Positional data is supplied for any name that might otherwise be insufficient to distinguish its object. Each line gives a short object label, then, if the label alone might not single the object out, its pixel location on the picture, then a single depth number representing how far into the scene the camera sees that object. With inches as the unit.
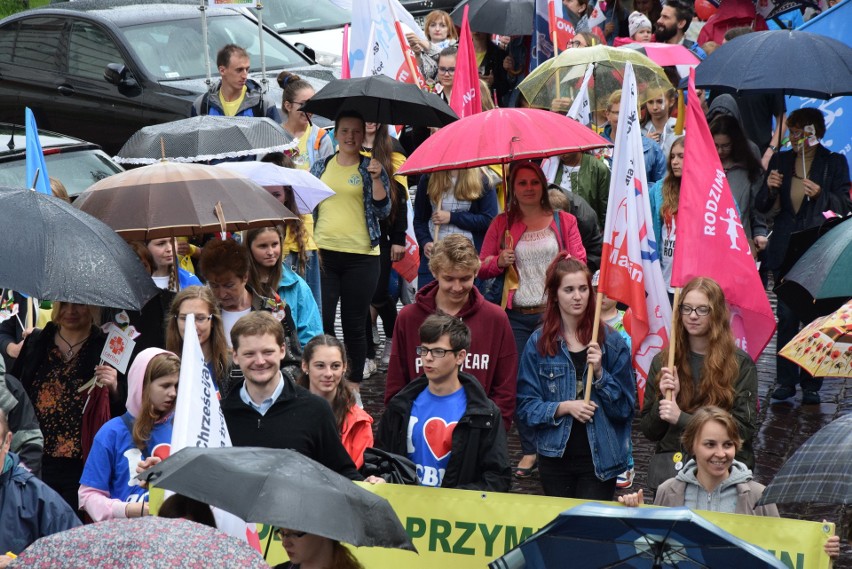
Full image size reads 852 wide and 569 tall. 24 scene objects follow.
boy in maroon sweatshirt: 573.9
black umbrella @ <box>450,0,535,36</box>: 1127.6
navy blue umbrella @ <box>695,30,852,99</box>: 755.4
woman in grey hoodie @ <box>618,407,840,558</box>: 478.0
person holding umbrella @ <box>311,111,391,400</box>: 745.0
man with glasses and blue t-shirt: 497.0
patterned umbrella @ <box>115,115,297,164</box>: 676.1
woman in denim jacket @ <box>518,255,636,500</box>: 542.0
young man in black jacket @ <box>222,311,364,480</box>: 470.6
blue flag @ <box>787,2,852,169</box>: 815.7
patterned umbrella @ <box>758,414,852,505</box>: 382.0
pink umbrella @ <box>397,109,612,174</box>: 639.1
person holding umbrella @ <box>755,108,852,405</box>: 791.7
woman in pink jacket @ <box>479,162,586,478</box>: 668.7
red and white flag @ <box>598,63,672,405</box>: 581.3
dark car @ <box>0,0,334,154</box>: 1070.4
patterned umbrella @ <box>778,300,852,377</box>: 500.1
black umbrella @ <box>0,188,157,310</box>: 492.1
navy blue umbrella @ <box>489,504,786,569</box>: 357.7
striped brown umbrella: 561.0
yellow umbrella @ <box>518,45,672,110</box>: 872.3
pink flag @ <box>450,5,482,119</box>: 808.3
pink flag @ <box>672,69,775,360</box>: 564.4
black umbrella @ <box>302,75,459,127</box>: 731.4
